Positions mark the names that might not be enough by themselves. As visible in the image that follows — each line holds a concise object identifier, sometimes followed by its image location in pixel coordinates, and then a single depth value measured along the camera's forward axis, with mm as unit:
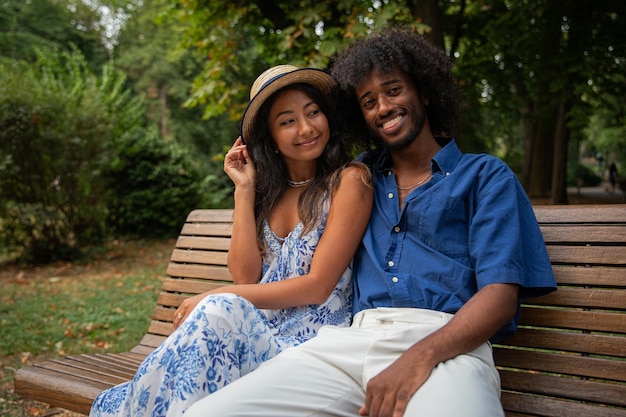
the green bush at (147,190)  12250
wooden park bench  2367
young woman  2180
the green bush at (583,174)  35375
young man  2023
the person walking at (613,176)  27812
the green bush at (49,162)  9266
